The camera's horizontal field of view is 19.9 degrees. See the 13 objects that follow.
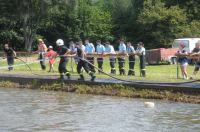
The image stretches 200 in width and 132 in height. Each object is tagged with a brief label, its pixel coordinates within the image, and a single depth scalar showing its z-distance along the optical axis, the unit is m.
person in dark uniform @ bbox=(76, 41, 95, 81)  24.07
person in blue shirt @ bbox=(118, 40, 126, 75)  27.95
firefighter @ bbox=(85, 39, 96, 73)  30.11
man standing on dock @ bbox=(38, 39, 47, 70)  32.50
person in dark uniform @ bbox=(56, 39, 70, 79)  24.58
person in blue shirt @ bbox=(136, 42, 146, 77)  26.34
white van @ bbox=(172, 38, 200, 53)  44.15
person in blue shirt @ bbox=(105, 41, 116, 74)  28.92
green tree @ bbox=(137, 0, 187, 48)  59.16
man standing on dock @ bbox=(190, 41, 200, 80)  24.56
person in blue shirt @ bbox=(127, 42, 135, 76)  27.46
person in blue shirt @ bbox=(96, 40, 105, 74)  29.62
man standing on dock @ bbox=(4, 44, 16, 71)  33.09
